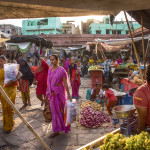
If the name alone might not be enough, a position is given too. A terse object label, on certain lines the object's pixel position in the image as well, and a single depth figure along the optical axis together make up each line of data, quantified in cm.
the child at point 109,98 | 513
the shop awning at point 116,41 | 1119
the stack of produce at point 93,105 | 586
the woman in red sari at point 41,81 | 588
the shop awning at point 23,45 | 1137
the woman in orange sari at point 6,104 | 404
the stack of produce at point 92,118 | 447
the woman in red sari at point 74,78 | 742
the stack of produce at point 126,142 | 176
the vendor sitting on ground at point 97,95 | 634
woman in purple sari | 379
